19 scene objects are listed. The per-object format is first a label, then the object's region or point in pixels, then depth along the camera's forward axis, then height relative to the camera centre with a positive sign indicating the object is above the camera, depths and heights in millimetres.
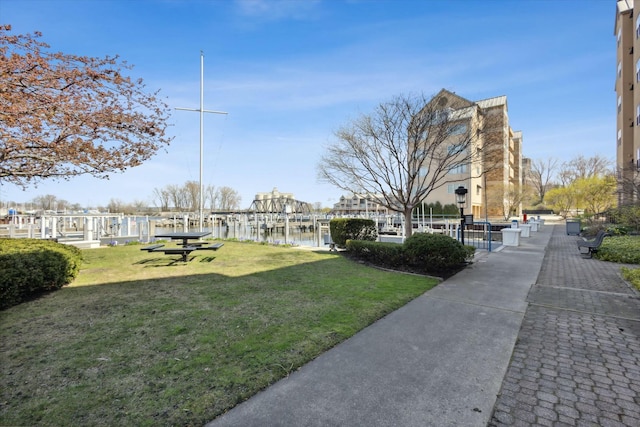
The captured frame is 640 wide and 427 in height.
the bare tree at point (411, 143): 10680 +2812
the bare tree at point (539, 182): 61125 +7374
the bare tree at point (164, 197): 78125 +4908
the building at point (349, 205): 74625 +3437
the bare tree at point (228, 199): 83500 +4849
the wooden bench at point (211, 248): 9342 -1013
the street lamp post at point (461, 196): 10569 +761
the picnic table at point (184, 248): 8867 -1003
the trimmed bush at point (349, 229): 11797 -535
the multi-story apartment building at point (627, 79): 20156 +10767
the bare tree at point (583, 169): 48656 +8363
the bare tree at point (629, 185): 13944 +1534
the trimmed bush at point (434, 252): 7562 -908
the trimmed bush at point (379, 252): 8352 -1095
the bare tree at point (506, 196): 41688 +2899
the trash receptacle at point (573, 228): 19834 -751
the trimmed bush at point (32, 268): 4711 -934
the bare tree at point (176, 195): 76875 +5403
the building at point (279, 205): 51312 +2228
